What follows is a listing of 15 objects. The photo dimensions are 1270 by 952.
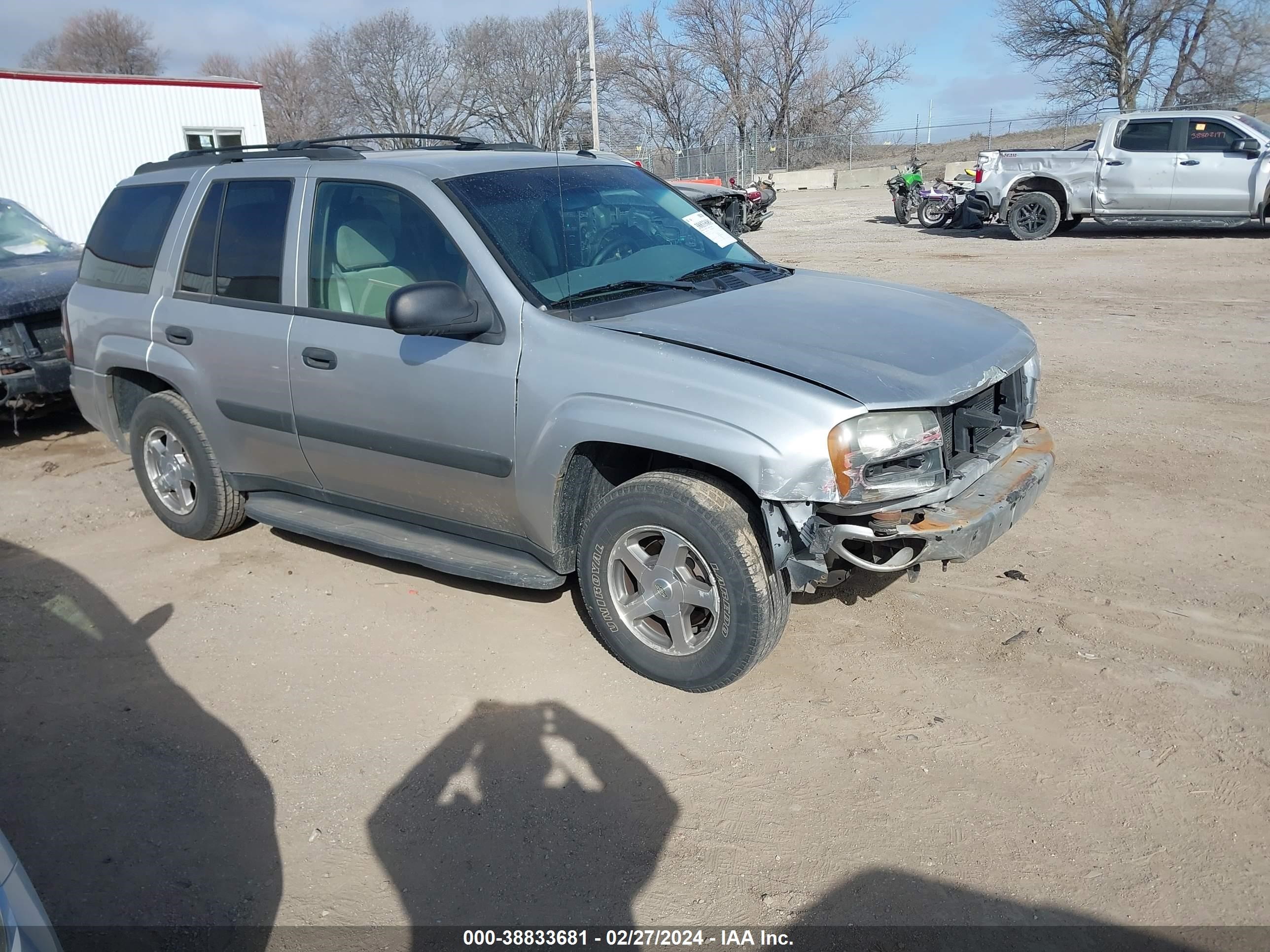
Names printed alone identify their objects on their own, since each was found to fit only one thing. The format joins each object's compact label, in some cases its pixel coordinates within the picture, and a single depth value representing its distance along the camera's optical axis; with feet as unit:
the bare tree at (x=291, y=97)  165.78
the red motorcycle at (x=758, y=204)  70.44
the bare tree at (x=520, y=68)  138.31
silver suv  11.02
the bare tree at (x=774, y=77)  162.71
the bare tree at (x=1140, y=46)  114.42
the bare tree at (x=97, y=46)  197.06
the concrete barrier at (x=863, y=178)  121.19
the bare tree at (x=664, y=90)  164.66
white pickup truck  49.75
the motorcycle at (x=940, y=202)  65.16
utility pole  98.12
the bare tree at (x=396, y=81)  145.69
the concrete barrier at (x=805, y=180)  121.90
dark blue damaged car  23.17
